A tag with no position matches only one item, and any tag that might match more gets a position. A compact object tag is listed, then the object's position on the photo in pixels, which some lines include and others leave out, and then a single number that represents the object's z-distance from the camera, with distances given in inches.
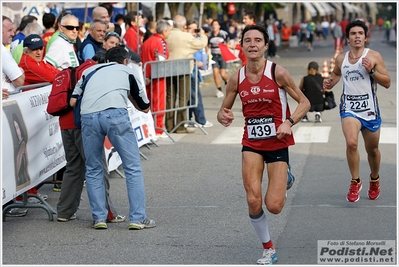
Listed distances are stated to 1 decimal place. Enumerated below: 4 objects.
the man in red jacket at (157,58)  566.6
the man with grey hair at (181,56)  597.0
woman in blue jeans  604.7
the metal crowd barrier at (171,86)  562.6
